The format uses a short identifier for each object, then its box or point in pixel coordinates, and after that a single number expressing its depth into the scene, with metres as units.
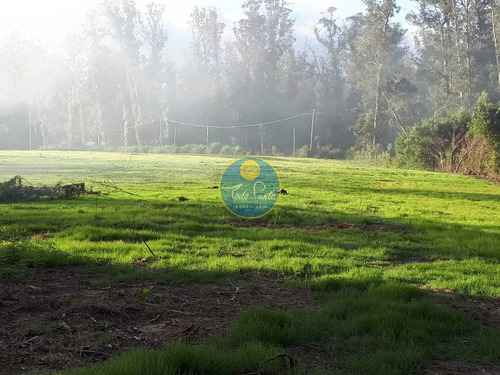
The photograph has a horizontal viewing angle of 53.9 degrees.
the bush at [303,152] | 70.13
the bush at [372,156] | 46.95
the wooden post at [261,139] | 78.00
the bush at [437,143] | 36.98
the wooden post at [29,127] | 82.51
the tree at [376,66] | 60.69
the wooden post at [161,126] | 81.69
